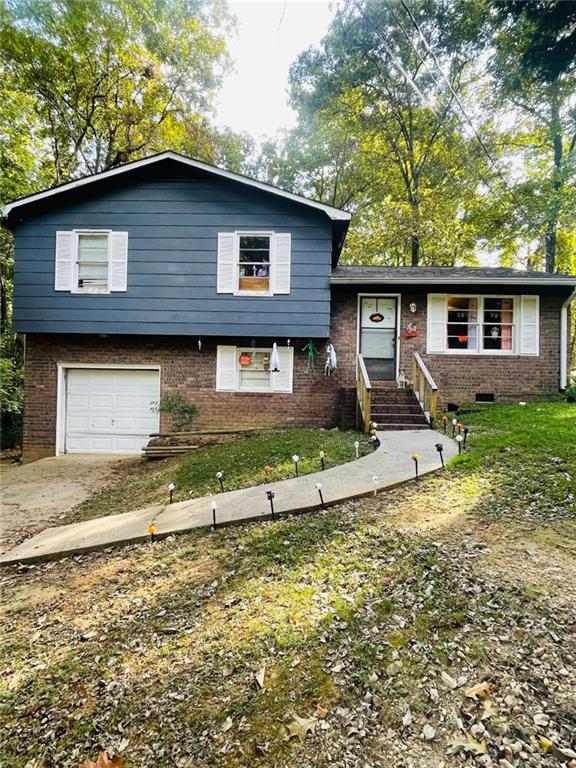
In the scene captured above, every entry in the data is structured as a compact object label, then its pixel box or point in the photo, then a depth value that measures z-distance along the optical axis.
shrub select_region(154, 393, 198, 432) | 9.23
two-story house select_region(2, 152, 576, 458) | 8.87
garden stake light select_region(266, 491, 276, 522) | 3.94
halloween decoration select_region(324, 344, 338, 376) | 9.16
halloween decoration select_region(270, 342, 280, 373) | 9.07
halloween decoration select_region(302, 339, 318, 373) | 9.28
